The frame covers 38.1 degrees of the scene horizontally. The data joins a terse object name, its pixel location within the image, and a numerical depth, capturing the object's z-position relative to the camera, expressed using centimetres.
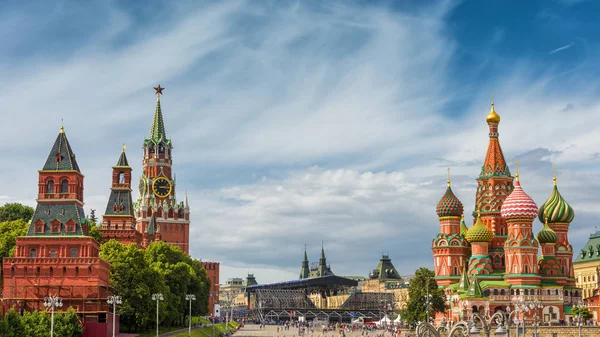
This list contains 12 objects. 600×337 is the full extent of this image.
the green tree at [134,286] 9212
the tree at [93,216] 15819
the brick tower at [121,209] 12925
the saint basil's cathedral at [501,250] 11769
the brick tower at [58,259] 8338
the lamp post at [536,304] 8818
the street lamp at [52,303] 6556
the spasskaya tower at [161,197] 17512
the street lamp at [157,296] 8322
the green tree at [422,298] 11956
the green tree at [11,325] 6327
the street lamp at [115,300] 7406
